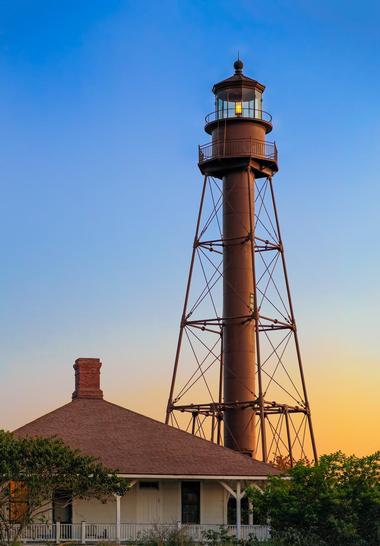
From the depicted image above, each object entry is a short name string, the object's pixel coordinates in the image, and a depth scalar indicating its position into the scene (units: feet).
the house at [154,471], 156.66
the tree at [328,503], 142.72
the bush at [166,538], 135.70
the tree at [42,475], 140.77
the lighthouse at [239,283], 189.98
